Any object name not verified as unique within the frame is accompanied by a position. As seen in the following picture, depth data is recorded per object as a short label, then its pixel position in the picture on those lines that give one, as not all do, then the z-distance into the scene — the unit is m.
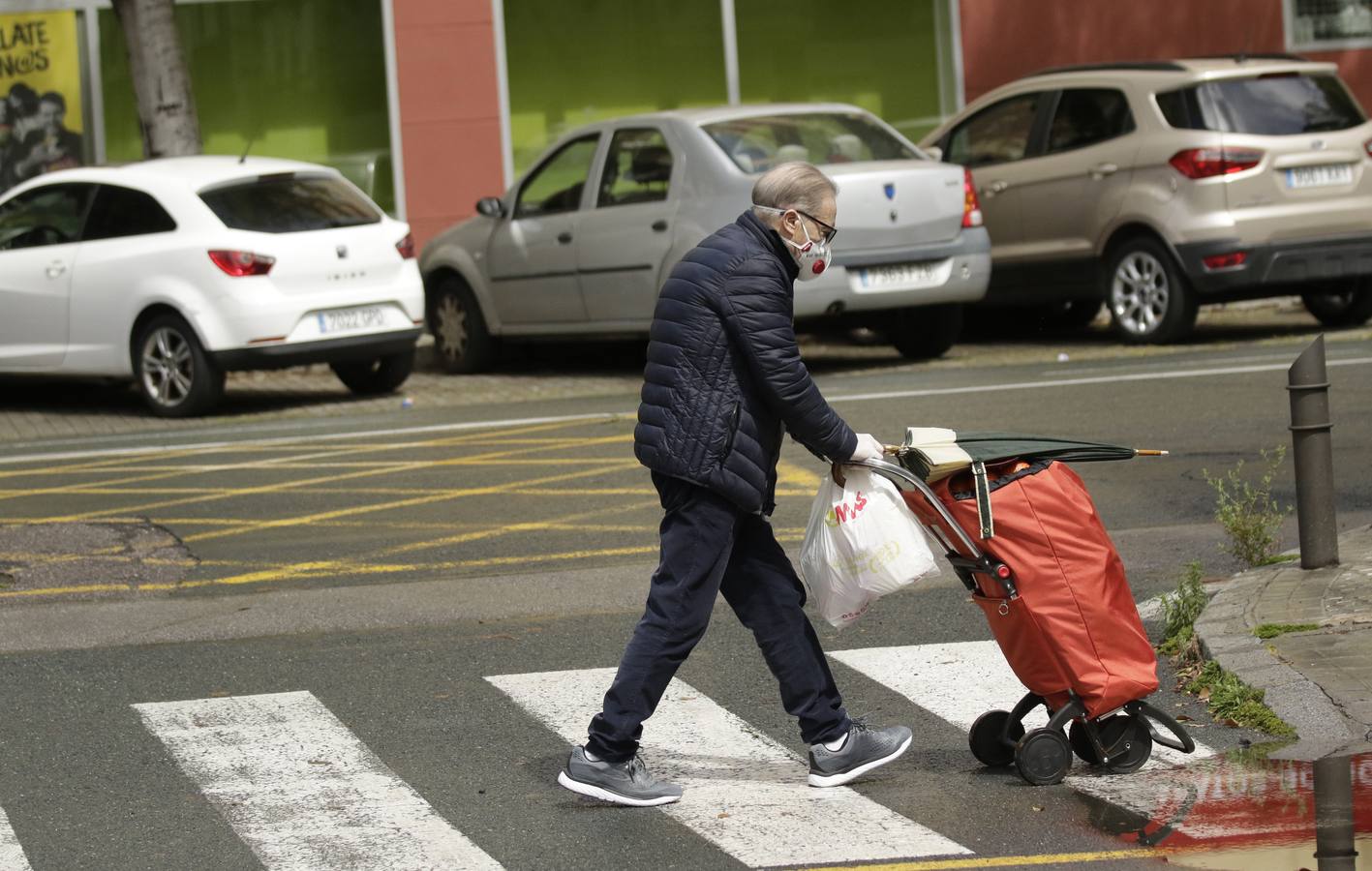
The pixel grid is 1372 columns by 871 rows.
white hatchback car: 24.76
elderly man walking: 9.58
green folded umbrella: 9.53
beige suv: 25.24
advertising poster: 35.03
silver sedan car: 25.01
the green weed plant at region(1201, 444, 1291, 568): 13.54
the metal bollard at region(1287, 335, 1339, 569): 12.54
